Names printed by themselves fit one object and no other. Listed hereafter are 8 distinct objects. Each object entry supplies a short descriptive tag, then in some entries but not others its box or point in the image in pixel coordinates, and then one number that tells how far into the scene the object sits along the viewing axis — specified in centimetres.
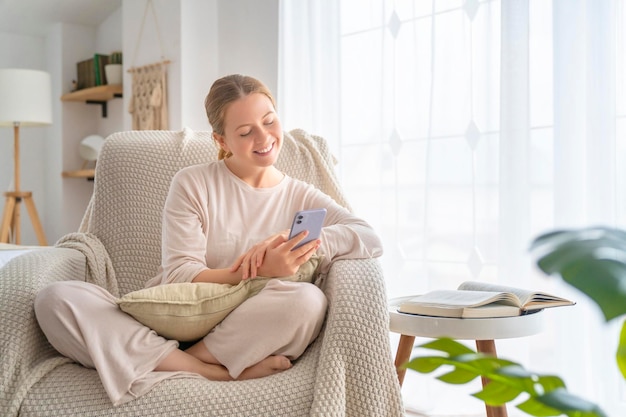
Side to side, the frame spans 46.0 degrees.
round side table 152
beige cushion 147
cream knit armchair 132
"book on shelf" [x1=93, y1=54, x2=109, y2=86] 450
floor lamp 420
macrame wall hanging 371
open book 156
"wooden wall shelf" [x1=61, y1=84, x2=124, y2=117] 432
